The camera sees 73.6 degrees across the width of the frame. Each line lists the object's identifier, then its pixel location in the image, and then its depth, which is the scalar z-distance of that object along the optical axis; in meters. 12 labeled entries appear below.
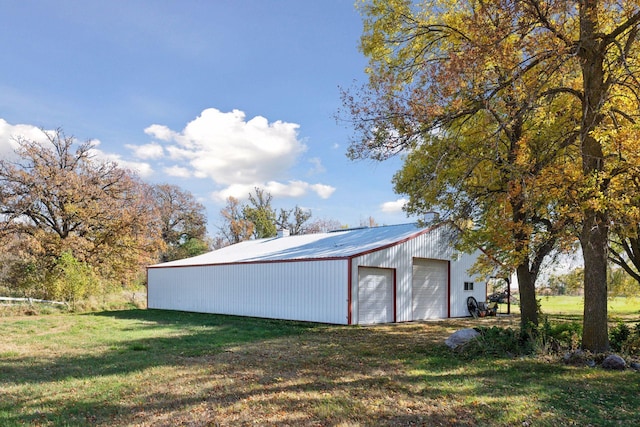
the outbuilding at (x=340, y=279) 16.11
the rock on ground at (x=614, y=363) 7.67
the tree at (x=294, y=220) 49.12
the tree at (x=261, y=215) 46.56
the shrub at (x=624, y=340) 9.00
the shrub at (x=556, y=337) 9.15
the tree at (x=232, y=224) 48.25
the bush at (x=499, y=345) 9.17
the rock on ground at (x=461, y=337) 9.78
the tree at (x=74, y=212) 24.34
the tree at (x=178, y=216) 45.03
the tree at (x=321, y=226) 51.06
